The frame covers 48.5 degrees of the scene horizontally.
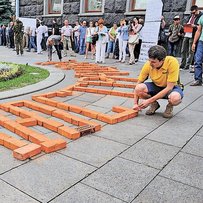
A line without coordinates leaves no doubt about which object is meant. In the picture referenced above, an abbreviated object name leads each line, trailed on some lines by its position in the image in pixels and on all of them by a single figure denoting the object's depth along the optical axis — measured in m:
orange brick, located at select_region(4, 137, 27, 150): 2.52
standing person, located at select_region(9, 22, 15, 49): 14.46
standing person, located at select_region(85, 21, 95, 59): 10.30
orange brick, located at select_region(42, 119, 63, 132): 3.04
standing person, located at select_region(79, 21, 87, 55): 11.63
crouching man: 3.26
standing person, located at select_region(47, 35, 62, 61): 8.33
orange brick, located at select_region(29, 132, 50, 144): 2.62
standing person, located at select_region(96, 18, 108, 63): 9.19
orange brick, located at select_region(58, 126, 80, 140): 2.85
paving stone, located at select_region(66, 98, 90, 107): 4.20
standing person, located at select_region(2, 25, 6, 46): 15.95
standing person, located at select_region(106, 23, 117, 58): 10.50
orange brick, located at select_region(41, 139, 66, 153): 2.50
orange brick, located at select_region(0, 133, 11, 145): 2.66
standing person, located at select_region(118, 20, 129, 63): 9.20
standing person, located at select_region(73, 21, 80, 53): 12.04
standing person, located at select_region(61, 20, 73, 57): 11.02
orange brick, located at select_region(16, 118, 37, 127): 3.15
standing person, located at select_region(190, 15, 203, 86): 5.44
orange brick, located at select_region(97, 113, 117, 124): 3.35
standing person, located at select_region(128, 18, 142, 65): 8.87
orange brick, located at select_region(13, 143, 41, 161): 2.36
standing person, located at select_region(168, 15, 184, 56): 8.10
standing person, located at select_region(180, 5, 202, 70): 7.24
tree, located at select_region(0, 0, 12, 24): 17.90
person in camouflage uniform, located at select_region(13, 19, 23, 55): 10.48
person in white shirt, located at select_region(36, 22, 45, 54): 12.25
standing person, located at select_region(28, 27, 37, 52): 13.08
